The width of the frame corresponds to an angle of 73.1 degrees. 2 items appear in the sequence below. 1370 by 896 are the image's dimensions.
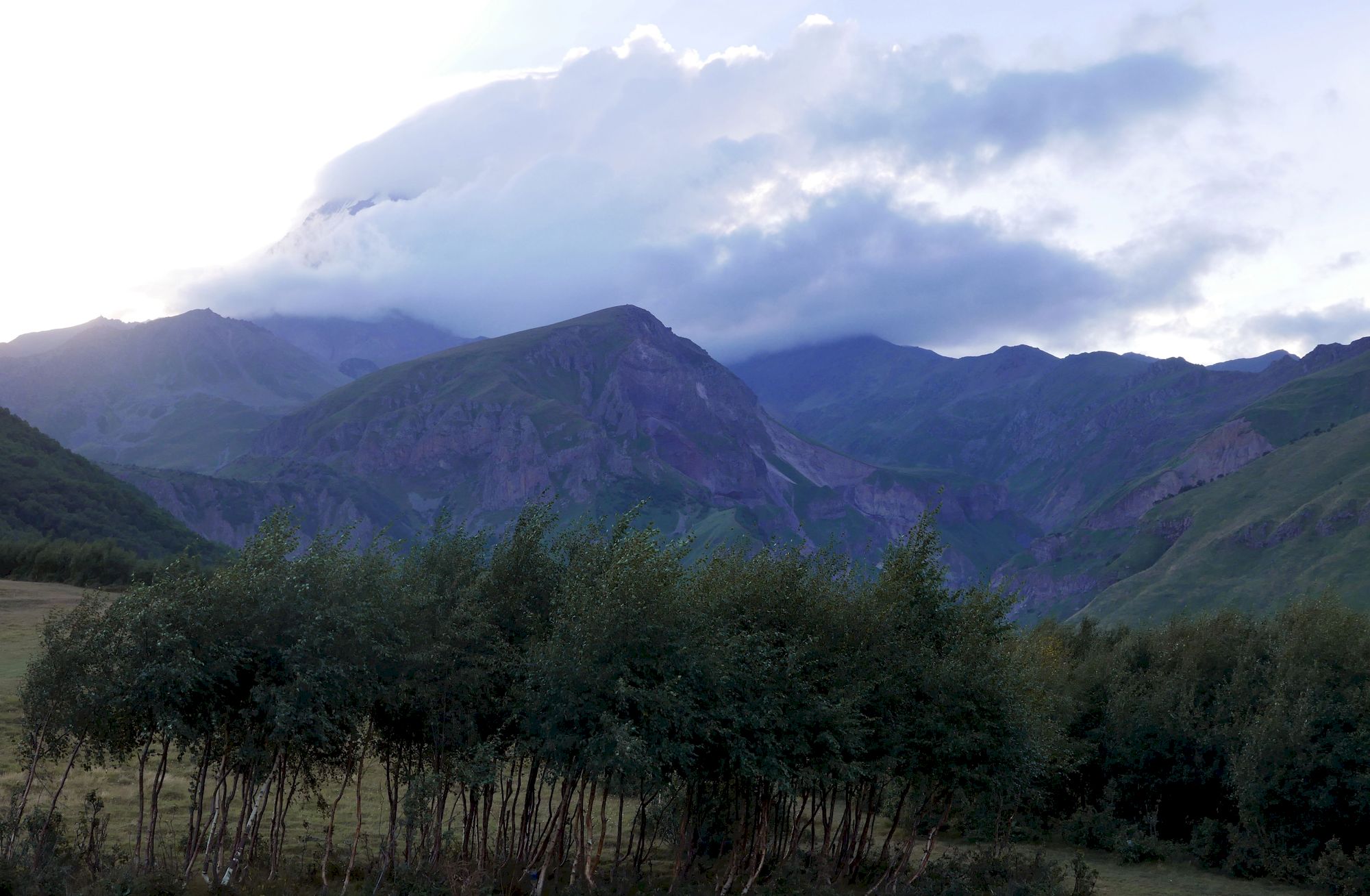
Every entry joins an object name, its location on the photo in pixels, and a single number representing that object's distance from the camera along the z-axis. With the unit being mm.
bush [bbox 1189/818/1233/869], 44250
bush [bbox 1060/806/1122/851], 47844
